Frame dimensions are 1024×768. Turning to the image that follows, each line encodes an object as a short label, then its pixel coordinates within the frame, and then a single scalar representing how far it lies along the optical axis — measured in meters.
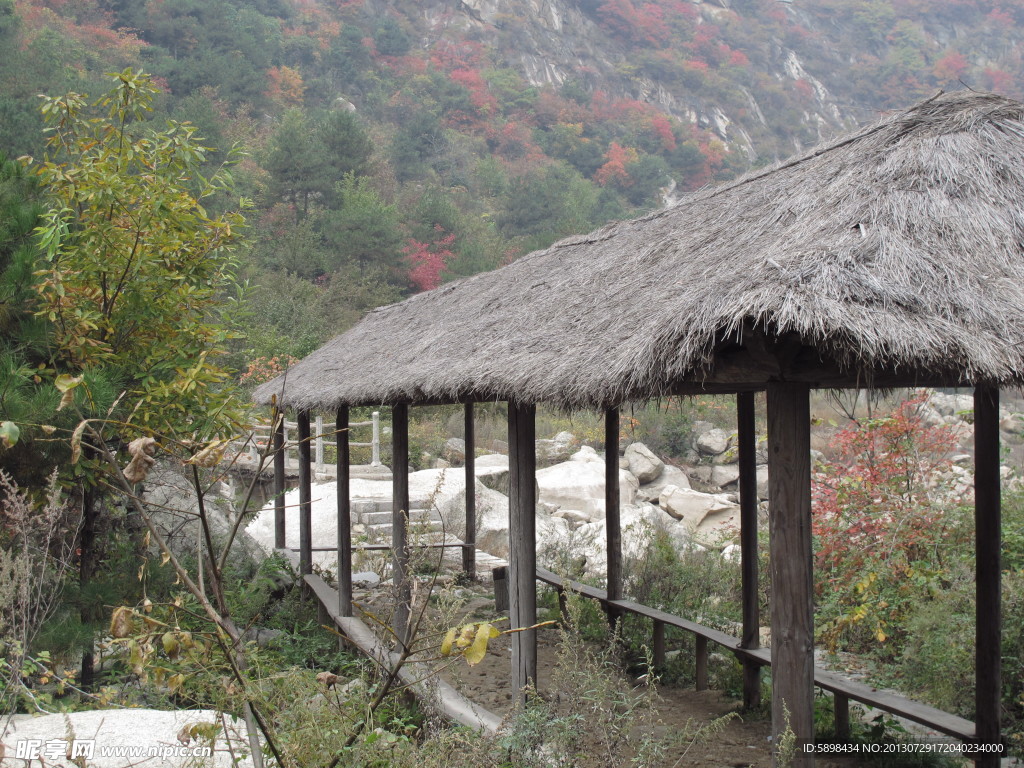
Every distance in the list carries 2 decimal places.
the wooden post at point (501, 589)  8.88
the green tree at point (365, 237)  27.12
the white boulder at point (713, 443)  20.89
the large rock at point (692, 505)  14.18
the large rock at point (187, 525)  7.14
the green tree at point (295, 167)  29.02
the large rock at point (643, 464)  17.78
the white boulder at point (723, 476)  19.56
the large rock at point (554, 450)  20.06
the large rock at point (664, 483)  17.02
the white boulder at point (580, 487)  15.30
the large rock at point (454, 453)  19.33
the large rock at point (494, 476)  15.62
